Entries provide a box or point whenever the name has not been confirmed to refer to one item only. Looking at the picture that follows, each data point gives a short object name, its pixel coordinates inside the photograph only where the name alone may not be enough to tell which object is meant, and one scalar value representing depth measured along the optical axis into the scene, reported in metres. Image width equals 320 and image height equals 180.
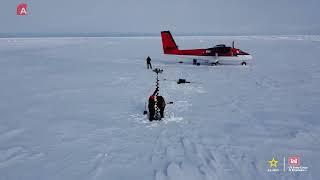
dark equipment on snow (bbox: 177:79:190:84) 18.98
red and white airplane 28.53
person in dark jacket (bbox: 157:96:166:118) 10.65
